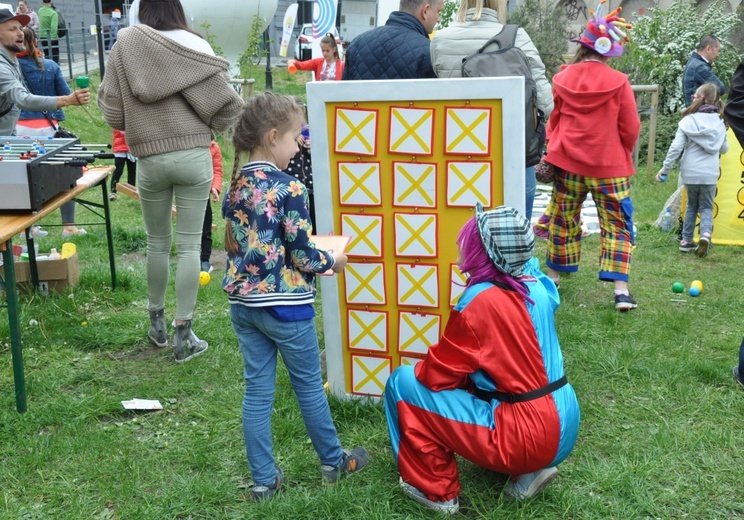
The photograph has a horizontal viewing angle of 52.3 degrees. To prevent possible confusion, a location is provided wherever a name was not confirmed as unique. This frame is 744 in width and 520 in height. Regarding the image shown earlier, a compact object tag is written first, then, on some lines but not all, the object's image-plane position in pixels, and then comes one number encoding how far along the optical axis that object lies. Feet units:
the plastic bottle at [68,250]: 17.97
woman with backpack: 13.30
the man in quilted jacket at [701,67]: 30.12
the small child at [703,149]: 21.13
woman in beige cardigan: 12.06
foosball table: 11.66
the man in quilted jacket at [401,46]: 14.05
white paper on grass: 12.19
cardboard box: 17.24
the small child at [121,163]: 27.66
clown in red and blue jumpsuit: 8.66
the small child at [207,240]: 19.92
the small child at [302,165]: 15.30
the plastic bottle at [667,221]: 24.13
